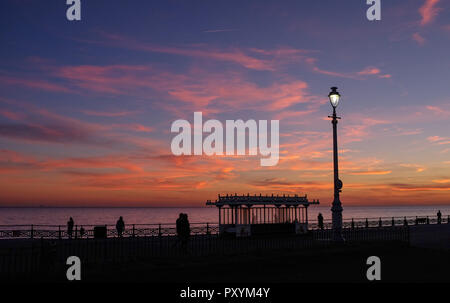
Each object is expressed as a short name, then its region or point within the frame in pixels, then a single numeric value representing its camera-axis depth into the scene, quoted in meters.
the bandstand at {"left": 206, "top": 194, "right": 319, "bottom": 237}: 33.19
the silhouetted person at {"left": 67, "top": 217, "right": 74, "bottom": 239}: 33.52
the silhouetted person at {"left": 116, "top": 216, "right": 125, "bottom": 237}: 34.28
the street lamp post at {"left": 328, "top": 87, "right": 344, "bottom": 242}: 22.50
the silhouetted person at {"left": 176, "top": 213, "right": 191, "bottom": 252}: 21.64
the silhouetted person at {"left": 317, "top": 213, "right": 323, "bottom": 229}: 43.20
